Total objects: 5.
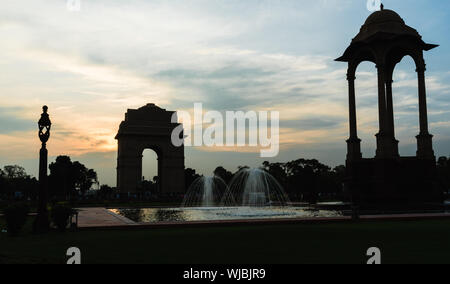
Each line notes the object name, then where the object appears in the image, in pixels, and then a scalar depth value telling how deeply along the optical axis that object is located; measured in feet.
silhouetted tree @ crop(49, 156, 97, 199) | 276.41
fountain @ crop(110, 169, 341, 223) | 71.82
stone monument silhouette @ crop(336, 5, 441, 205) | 95.76
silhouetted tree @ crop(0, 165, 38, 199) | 312.91
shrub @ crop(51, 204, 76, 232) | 47.85
